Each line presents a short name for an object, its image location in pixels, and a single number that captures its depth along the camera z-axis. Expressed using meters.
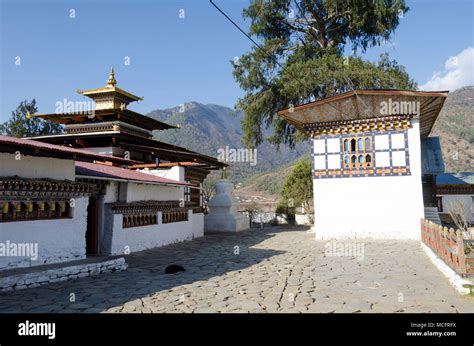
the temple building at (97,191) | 8.02
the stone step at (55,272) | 7.07
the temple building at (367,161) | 15.33
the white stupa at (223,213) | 21.42
